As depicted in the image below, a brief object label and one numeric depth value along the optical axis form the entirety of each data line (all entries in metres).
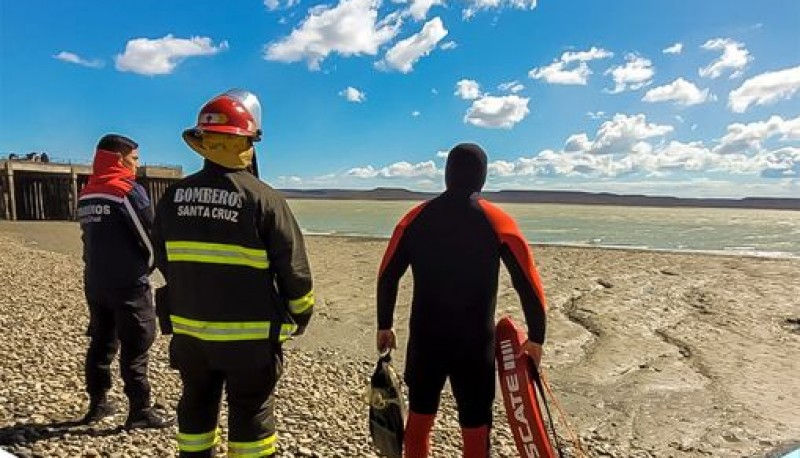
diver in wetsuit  3.05
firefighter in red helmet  2.59
